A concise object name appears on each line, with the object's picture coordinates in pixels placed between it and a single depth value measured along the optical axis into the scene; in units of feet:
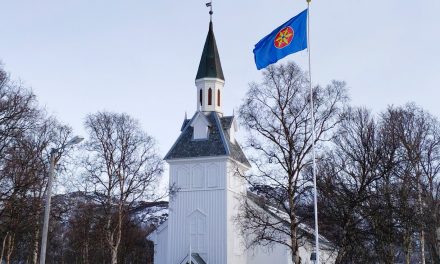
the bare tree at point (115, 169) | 126.82
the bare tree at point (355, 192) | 100.27
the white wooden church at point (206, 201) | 154.40
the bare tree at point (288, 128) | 102.99
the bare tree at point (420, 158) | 118.62
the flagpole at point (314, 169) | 66.29
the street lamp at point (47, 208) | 57.72
